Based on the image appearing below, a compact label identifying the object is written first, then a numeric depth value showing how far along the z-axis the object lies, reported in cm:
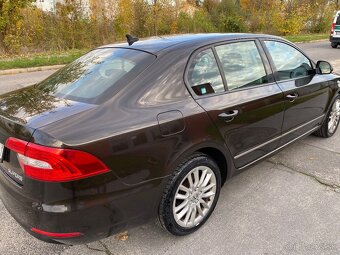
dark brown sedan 207
